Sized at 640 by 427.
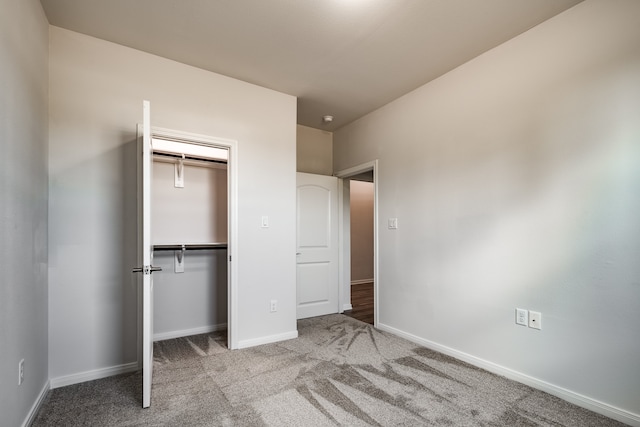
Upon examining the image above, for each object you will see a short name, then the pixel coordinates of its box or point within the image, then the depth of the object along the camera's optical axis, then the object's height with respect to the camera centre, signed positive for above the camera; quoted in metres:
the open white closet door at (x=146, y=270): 1.95 -0.32
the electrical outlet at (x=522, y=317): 2.28 -0.74
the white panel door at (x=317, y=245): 4.09 -0.37
